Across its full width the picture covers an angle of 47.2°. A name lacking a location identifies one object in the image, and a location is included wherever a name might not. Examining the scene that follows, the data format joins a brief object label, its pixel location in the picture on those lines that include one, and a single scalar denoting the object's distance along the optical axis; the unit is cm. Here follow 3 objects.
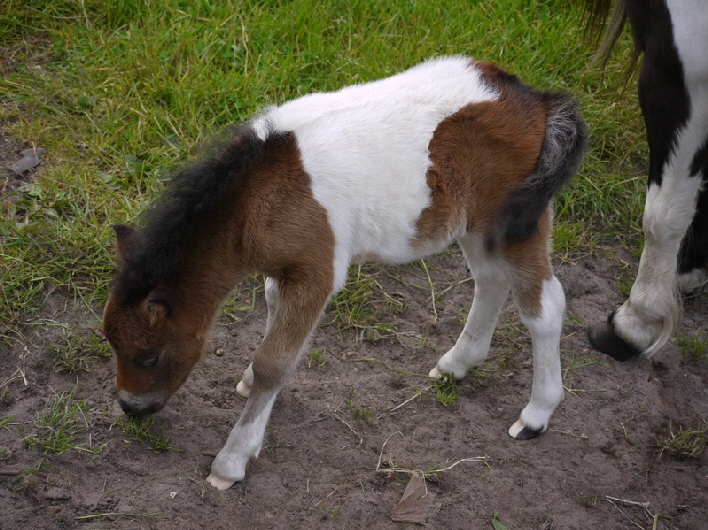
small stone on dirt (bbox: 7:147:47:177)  458
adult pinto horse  330
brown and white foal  305
